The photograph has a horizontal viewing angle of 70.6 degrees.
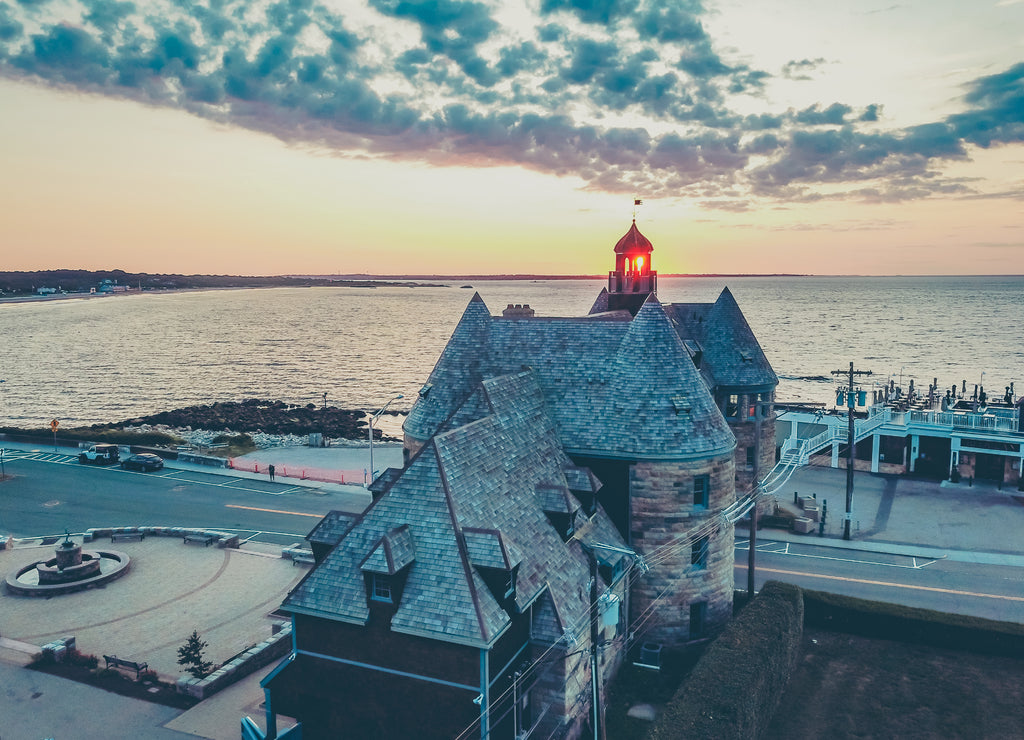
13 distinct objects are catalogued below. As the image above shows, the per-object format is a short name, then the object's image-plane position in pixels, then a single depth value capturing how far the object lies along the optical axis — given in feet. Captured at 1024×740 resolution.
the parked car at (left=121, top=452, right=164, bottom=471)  175.32
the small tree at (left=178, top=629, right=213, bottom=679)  83.66
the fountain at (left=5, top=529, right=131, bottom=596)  107.24
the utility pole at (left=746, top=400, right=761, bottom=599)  102.58
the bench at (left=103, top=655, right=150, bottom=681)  83.87
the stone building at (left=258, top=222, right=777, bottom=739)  63.67
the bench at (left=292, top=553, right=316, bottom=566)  118.40
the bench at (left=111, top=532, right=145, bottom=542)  128.77
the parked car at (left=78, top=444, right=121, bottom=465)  179.42
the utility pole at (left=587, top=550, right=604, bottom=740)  68.85
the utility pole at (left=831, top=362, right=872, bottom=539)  127.95
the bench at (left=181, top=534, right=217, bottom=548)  126.93
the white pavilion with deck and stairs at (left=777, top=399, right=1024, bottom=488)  163.43
